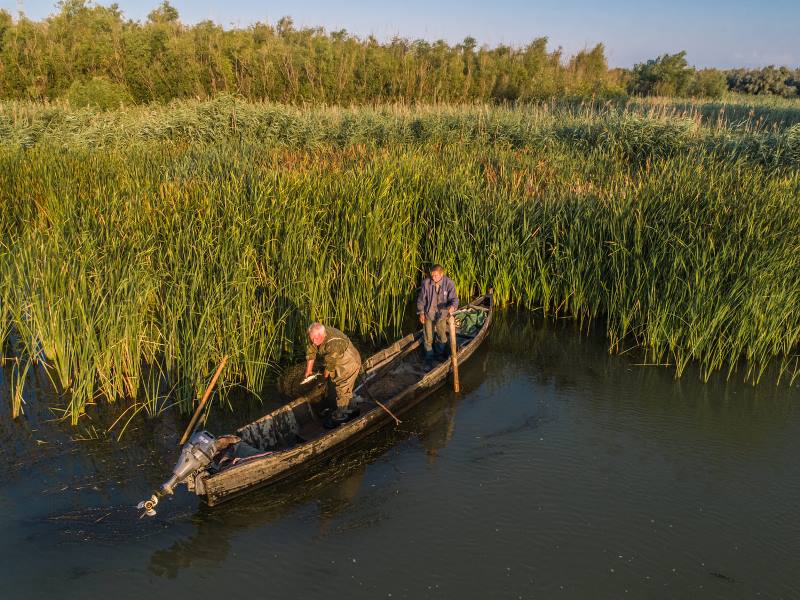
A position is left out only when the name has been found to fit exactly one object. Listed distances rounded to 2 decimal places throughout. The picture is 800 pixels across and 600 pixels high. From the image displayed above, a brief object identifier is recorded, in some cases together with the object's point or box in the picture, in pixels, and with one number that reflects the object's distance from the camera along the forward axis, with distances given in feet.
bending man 25.48
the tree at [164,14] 112.58
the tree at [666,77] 114.62
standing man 32.07
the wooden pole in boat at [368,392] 26.68
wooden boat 21.75
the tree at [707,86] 120.78
